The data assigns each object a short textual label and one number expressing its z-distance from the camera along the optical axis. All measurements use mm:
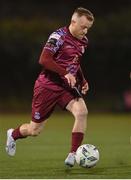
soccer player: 18969
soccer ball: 18312
